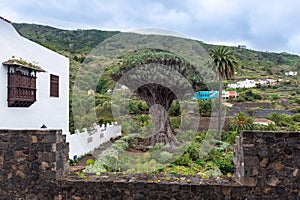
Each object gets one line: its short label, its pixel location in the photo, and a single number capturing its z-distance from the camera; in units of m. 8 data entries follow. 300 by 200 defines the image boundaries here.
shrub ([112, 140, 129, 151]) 16.07
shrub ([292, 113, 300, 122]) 28.42
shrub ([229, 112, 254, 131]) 23.40
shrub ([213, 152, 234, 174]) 12.03
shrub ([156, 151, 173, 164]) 13.21
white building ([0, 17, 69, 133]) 9.52
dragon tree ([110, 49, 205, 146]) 16.94
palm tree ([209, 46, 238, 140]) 24.08
